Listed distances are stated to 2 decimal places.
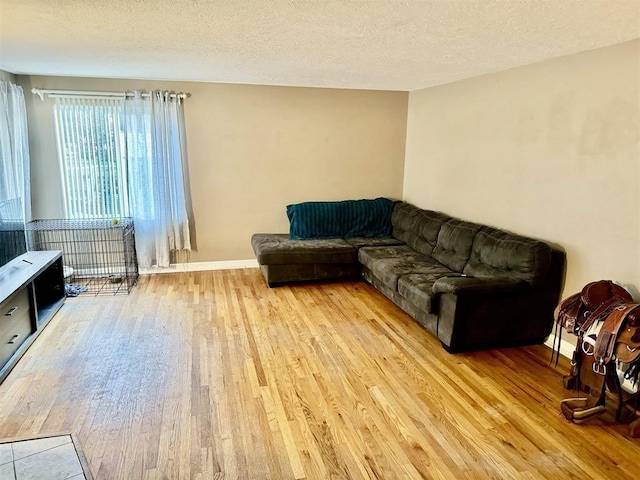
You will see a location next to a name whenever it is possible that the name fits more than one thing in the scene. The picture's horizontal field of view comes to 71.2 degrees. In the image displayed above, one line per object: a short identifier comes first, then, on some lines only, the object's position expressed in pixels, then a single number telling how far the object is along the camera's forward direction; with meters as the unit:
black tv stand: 2.92
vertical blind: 4.61
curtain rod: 4.46
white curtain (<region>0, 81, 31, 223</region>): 3.80
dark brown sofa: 3.21
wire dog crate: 4.64
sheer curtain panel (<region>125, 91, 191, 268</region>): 4.70
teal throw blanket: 5.14
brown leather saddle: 2.33
